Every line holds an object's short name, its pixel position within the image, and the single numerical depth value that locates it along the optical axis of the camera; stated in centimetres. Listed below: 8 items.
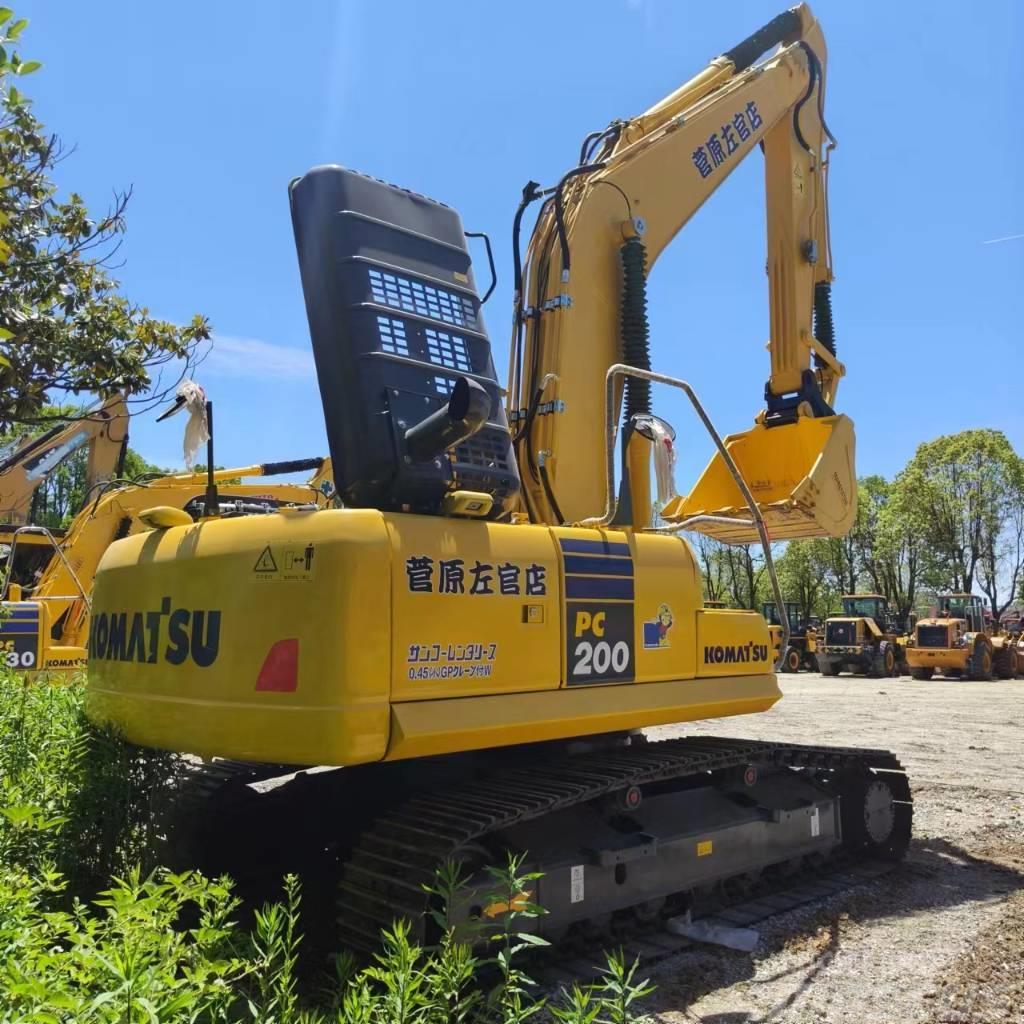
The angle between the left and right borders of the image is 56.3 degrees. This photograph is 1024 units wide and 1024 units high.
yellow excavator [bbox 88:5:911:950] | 370
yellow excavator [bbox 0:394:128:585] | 1417
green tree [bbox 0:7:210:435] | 526
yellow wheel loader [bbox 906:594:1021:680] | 2794
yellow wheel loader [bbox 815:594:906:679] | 3041
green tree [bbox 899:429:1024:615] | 4153
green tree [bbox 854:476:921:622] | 4412
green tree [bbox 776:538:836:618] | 5303
